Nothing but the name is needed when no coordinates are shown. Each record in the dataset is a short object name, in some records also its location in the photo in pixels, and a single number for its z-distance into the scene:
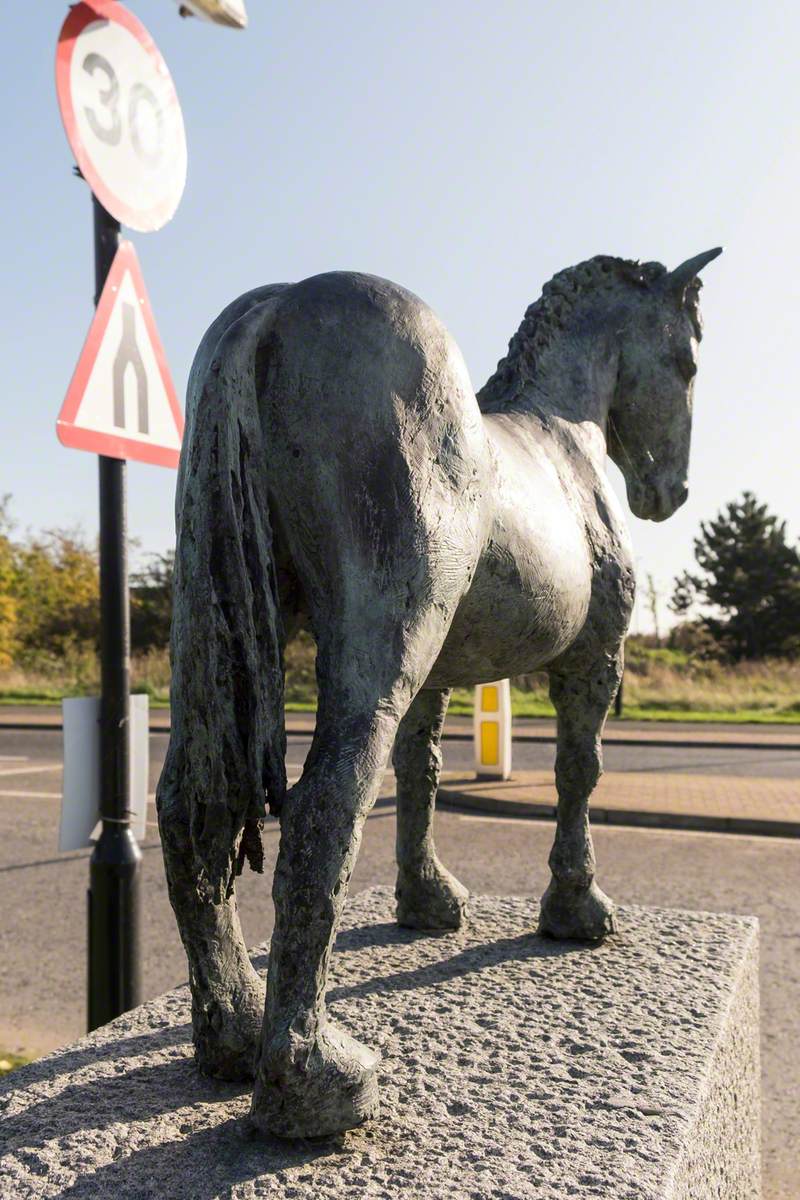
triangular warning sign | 2.88
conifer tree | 34.84
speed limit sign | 2.85
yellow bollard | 9.59
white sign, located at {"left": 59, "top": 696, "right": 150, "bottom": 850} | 3.10
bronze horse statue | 1.81
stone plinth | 1.72
